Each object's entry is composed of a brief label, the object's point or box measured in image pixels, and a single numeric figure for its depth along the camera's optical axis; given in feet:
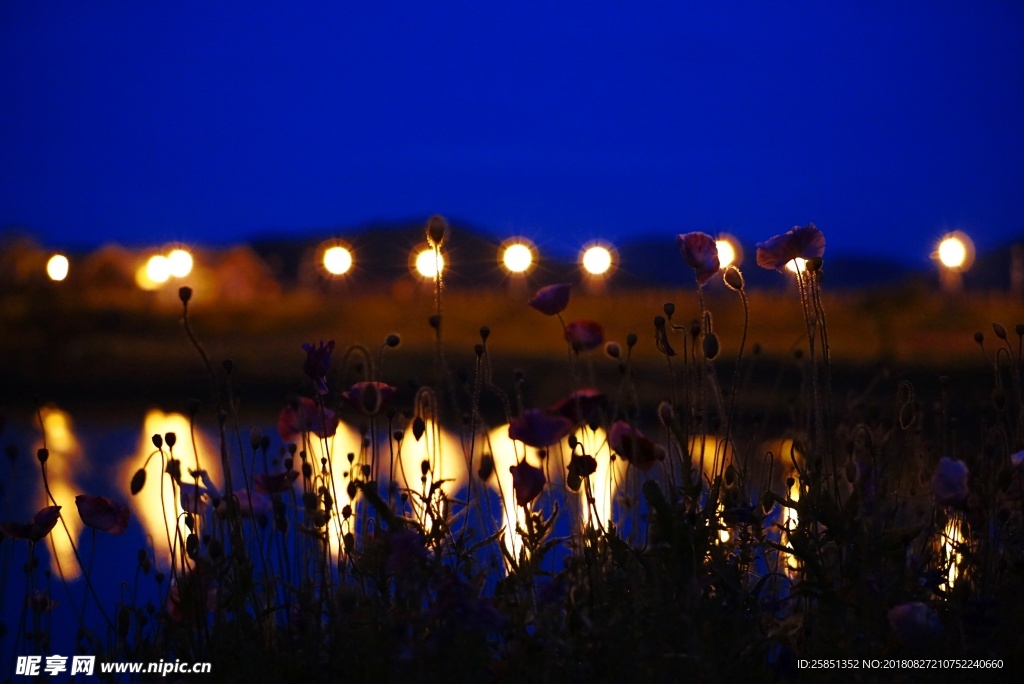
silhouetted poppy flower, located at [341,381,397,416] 6.99
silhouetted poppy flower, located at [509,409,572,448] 6.63
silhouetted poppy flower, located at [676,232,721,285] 7.43
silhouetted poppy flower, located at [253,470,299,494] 7.33
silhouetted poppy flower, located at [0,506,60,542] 7.21
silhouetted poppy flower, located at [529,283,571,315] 7.37
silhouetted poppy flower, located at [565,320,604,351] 7.18
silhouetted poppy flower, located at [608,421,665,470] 6.98
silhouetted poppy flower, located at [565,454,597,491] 7.15
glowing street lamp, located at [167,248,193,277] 100.83
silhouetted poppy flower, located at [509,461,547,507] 7.04
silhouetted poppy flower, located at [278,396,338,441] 7.50
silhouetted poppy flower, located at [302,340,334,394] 7.17
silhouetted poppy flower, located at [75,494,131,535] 7.39
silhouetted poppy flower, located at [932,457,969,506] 6.44
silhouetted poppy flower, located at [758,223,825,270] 7.43
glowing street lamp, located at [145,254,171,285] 110.22
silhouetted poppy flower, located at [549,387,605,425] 6.65
